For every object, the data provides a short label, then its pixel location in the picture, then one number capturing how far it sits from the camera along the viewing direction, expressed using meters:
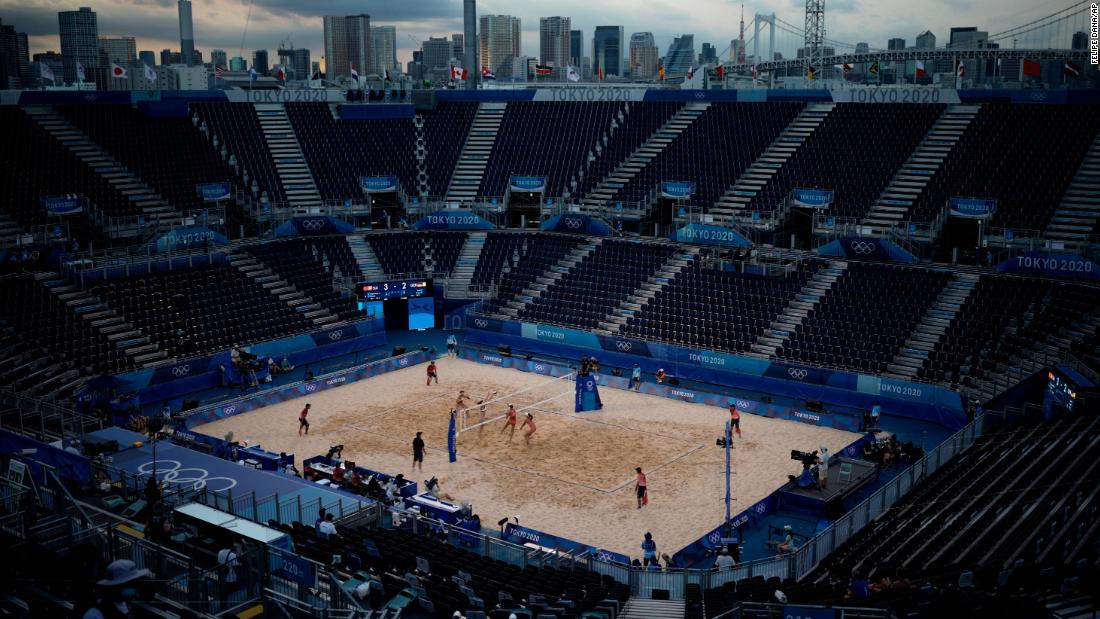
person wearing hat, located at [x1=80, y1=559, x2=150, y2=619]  13.16
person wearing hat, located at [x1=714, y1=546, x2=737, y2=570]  24.64
